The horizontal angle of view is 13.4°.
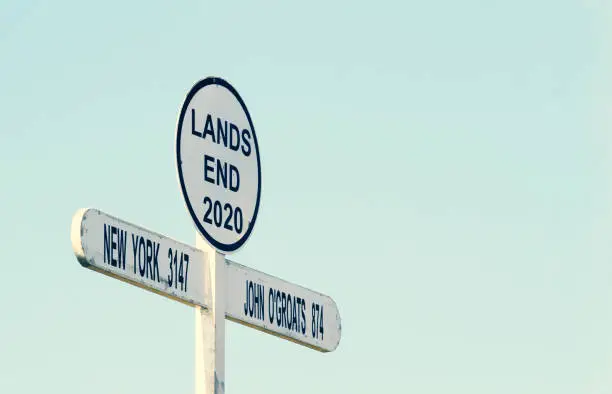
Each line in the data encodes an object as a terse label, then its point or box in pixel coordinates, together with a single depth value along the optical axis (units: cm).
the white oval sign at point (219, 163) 1233
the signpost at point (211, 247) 1167
